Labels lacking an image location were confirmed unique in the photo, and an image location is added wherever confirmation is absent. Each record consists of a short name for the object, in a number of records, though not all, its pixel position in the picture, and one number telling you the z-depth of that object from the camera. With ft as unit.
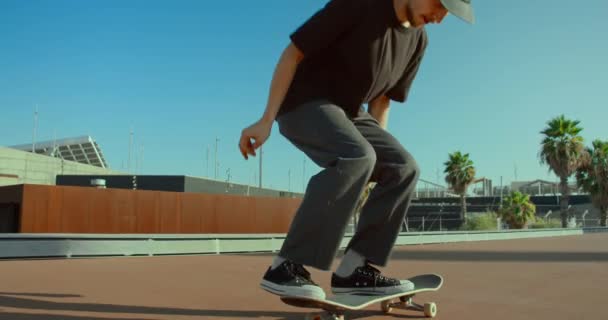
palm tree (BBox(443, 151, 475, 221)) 142.61
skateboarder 7.03
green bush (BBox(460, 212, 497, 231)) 108.58
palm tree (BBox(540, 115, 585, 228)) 122.52
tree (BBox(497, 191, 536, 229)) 121.32
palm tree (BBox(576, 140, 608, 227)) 135.13
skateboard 6.66
